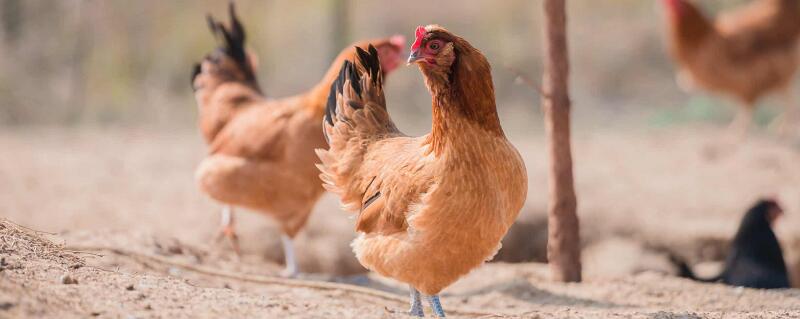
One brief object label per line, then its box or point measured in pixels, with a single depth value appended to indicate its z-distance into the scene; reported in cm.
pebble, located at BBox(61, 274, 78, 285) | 661
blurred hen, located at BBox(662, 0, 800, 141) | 1883
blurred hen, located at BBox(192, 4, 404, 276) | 1119
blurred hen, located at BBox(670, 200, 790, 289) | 1098
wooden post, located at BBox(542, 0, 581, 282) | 1009
